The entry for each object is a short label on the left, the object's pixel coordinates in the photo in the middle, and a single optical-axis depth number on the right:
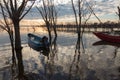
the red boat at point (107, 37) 15.42
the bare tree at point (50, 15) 15.62
